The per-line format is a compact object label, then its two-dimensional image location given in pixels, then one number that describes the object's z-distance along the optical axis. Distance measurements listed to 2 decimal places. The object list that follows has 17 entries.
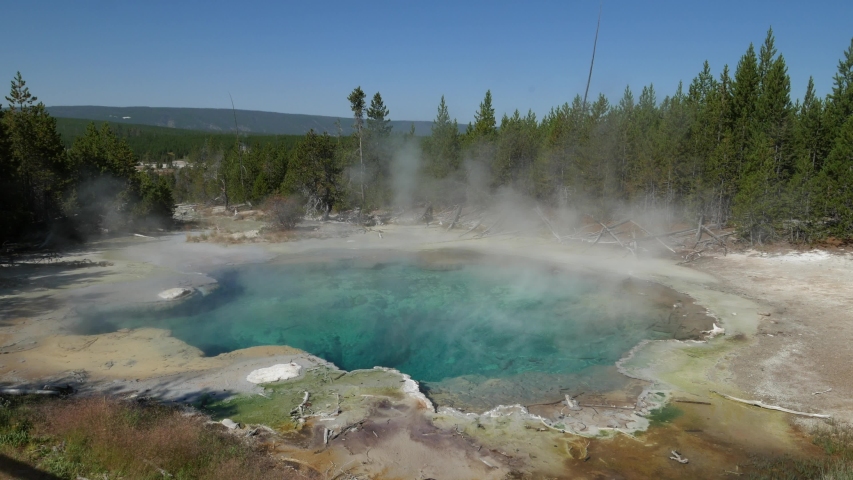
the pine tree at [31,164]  16.78
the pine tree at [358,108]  26.59
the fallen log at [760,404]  6.80
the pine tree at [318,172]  25.00
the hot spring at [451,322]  8.78
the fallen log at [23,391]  6.88
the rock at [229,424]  6.37
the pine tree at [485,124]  28.84
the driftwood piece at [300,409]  6.77
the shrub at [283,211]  22.30
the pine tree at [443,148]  27.30
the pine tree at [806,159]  15.88
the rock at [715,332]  9.83
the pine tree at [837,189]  15.16
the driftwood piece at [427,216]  26.03
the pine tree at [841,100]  18.42
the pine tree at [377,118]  28.14
